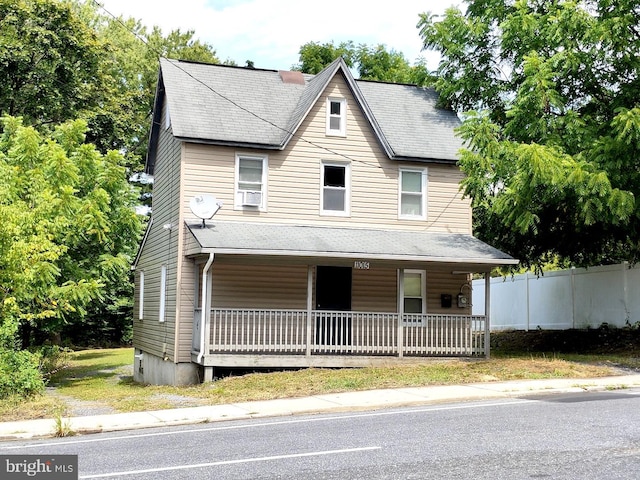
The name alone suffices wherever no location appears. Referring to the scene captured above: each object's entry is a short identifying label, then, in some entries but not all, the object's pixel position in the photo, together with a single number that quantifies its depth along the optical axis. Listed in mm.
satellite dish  19297
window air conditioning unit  20875
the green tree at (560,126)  18625
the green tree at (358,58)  42531
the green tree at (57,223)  16125
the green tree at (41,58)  33812
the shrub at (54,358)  23569
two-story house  19266
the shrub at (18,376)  15188
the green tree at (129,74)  37750
